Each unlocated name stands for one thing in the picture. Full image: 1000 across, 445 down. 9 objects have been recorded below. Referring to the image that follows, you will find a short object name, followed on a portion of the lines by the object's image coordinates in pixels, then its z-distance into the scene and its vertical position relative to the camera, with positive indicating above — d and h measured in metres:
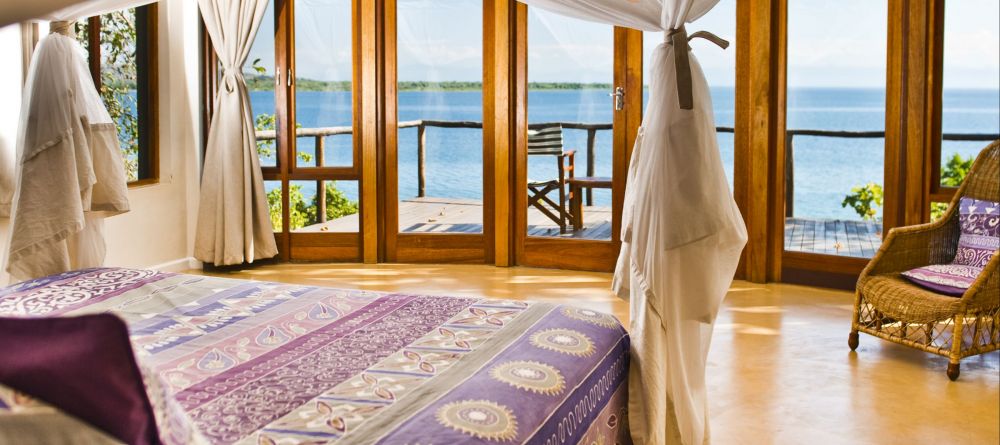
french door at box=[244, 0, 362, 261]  5.94 +0.23
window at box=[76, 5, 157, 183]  5.26 +0.49
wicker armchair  3.59 -0.55
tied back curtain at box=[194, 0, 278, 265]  5.73 +0.05
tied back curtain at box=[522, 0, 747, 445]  2.51 -0.24
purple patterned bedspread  1.70 -0.44
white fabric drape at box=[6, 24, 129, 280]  3.43 -0.03
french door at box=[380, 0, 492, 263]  5.94 +0.17
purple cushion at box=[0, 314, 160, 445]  1.25 -0.27
